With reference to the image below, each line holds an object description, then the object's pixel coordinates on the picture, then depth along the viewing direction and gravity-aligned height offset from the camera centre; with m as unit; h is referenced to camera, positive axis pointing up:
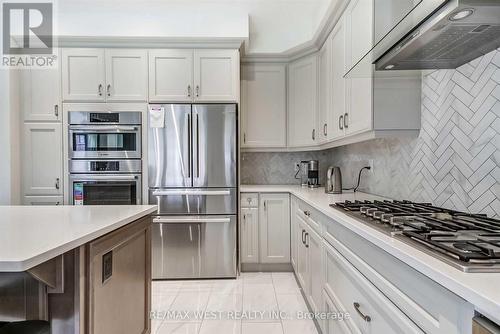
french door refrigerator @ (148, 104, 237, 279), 3.12 -0.19
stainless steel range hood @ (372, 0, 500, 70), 1.00 +0.53
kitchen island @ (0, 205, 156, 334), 0.98 -0.39
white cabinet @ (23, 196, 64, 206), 3.13 -0.33
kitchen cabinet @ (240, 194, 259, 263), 3.30 -0.67
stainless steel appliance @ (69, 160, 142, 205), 3.11 -0.12
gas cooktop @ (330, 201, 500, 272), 0.76 -0.23
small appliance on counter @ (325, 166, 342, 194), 2.72 -0.12
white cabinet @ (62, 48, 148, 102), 3.14 +0.97
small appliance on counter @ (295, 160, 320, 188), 3.39 -0.06
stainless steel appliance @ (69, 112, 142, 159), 3.11 +0.32
